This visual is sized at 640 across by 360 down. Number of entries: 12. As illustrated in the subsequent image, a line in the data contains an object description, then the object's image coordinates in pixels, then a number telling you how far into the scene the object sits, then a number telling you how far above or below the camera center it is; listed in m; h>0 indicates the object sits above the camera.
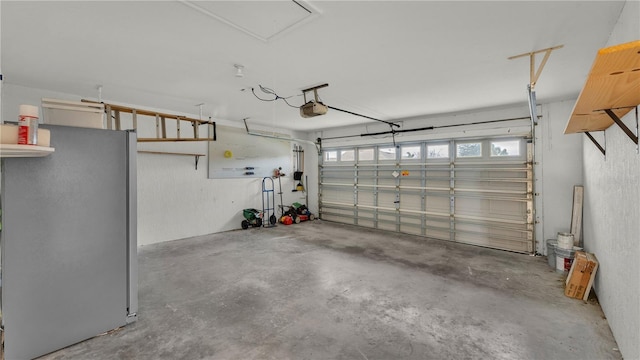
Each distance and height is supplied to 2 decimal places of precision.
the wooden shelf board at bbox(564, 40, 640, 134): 1.05 +0.49
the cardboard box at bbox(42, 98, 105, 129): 2.21 +0.56
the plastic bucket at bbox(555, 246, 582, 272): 3.83 -1.13
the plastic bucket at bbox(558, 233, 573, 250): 3.88 -0.89
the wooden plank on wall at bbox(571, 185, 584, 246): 4.23 -0.56
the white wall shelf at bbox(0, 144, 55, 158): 1.64 +0.19
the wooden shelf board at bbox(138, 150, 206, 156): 5.14 +0.54
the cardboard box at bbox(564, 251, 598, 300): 2.99 -1.10
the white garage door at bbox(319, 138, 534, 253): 5.10 -0.23
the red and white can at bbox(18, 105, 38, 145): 1.73 +0.34
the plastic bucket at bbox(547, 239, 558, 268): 4.11 -1.13
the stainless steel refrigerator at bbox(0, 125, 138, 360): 2.01 -0.51
